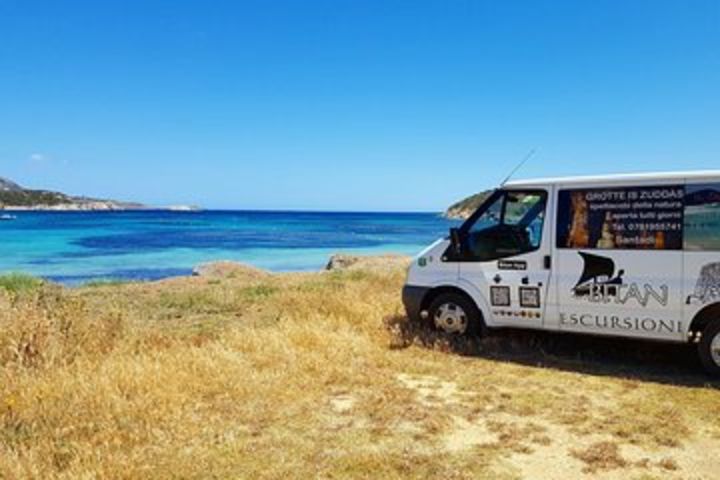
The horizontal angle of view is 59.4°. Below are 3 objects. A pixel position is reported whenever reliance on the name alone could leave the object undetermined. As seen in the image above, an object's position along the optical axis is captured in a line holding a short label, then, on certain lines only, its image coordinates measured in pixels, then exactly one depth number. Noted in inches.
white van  270.5
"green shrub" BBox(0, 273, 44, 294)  575.3
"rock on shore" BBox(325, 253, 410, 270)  891.5
